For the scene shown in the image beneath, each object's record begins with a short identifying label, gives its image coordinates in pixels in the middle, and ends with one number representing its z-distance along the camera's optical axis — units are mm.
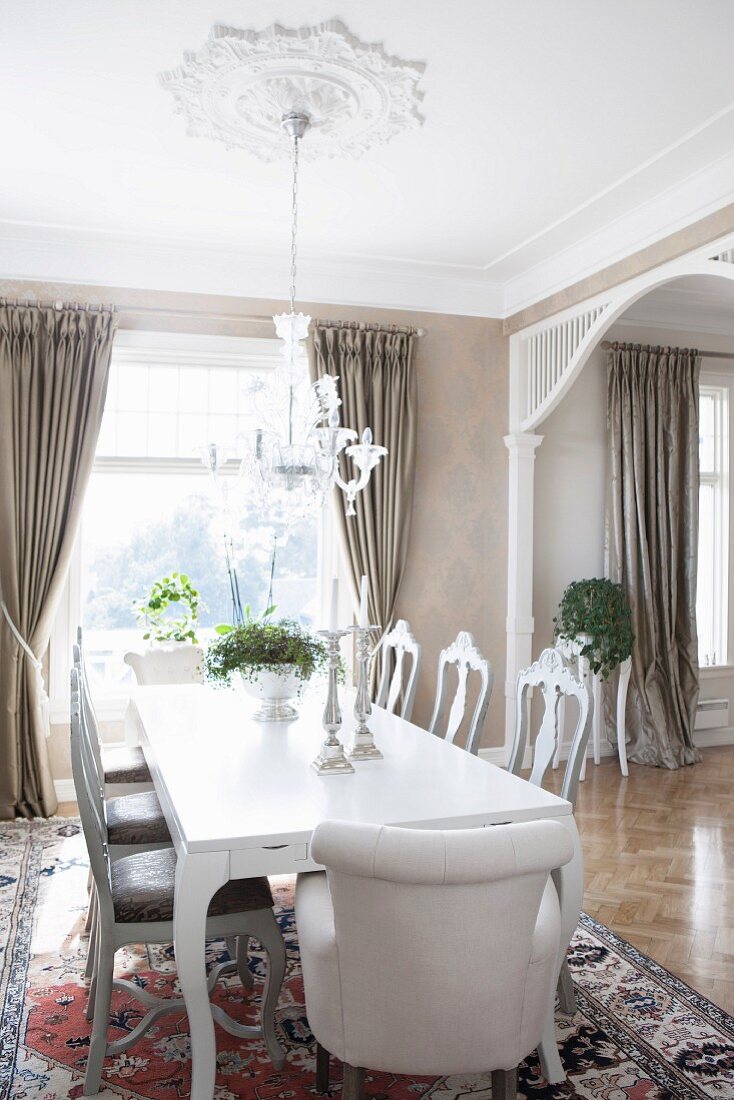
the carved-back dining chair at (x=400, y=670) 3820
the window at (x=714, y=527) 6422
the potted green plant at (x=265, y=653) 3064
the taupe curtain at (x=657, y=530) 5859
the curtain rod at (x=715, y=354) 6159
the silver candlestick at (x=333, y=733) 2574
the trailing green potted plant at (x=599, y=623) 5398
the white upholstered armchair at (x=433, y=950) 1599
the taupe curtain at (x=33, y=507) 4609
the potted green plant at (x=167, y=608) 4875
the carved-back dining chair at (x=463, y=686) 3258
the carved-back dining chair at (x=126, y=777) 3516
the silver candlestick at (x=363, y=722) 2740
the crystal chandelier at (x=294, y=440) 3371
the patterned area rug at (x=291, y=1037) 2270
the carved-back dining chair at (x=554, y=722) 2572
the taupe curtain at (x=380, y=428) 5164
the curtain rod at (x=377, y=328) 5207
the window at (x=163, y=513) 5047
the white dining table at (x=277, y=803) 2012
